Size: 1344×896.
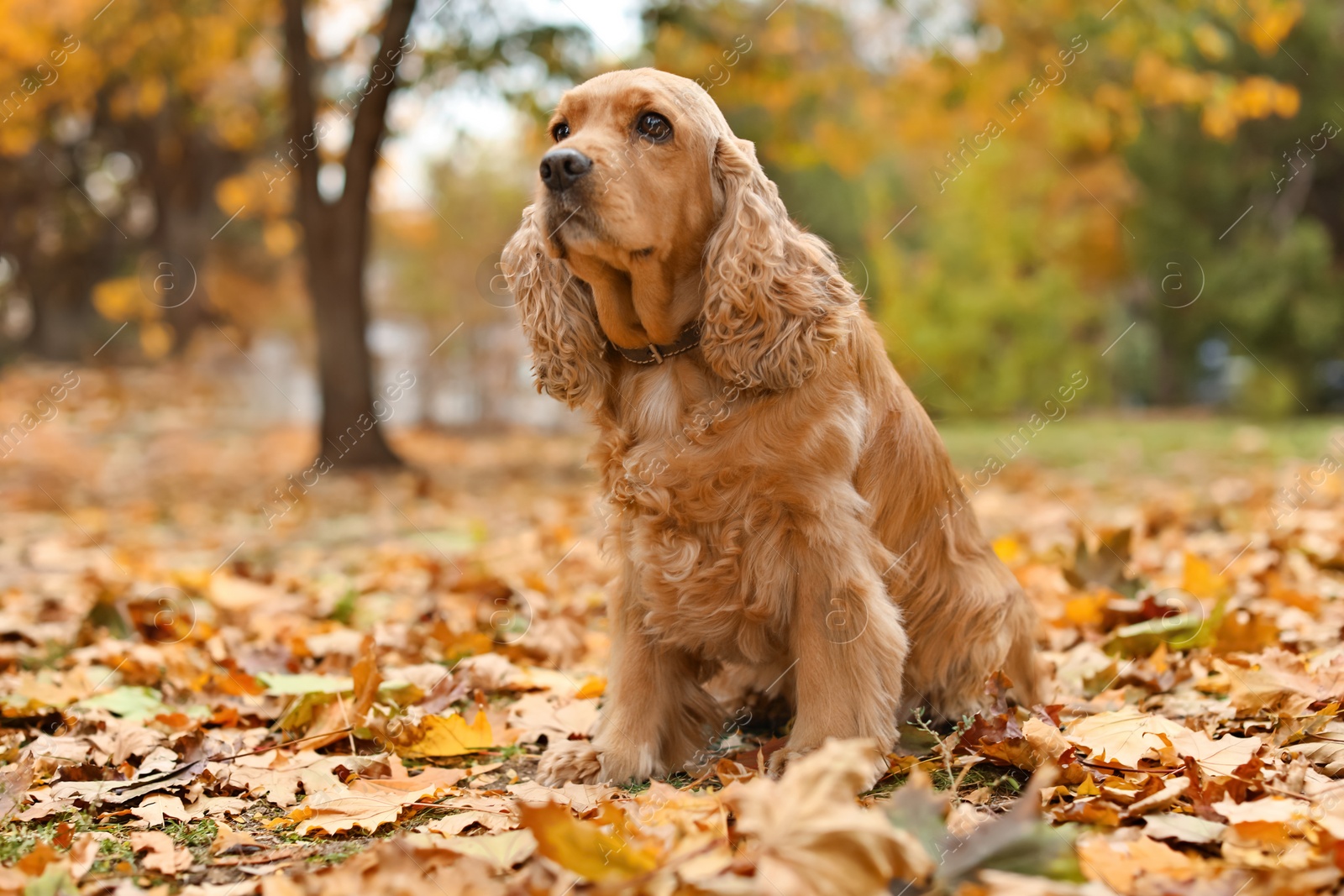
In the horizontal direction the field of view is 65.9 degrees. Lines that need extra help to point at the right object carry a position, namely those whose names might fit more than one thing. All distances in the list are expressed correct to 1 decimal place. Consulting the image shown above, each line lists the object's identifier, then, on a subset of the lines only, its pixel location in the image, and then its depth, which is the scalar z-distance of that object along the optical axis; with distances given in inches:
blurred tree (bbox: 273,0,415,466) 345.1
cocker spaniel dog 91.8
